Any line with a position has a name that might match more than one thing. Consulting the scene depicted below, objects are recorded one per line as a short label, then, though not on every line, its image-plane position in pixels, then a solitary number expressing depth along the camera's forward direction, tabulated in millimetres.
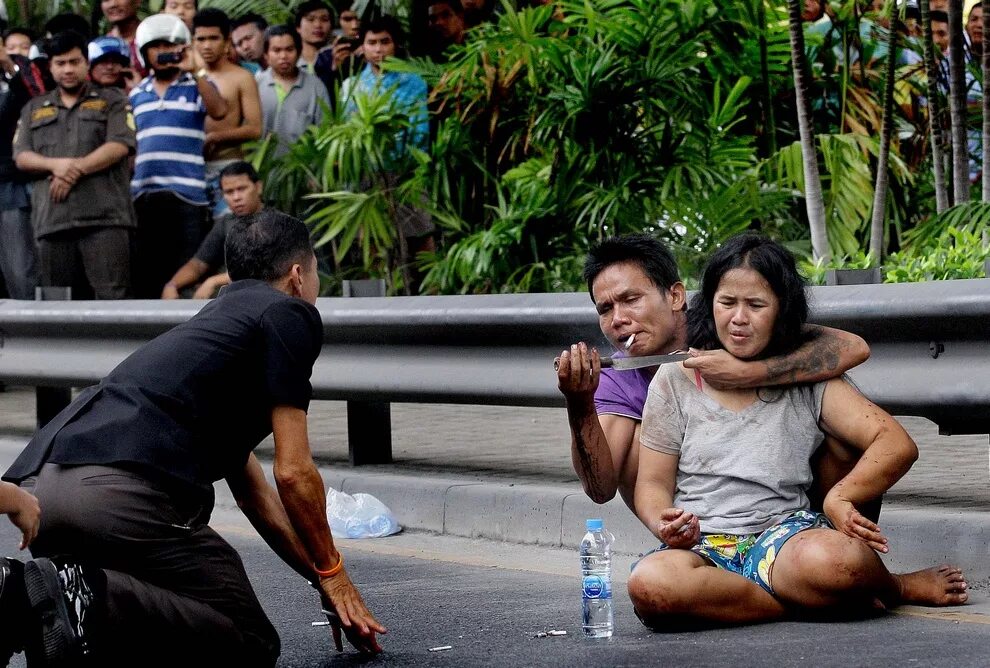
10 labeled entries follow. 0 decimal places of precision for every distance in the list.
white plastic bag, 10508
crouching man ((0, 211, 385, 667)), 6470
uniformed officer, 15551
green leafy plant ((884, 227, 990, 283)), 11225
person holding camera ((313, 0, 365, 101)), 17778
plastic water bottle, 7212
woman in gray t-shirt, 7091
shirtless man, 16396
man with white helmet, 15756
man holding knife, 7379
